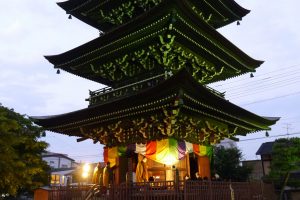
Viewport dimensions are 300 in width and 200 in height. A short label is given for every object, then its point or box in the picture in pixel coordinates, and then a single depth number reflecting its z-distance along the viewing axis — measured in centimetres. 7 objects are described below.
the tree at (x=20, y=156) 2242
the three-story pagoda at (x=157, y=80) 1537
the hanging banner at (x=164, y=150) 1634
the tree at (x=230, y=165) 3409
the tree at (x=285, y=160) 2564
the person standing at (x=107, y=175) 1687
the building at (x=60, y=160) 7688
